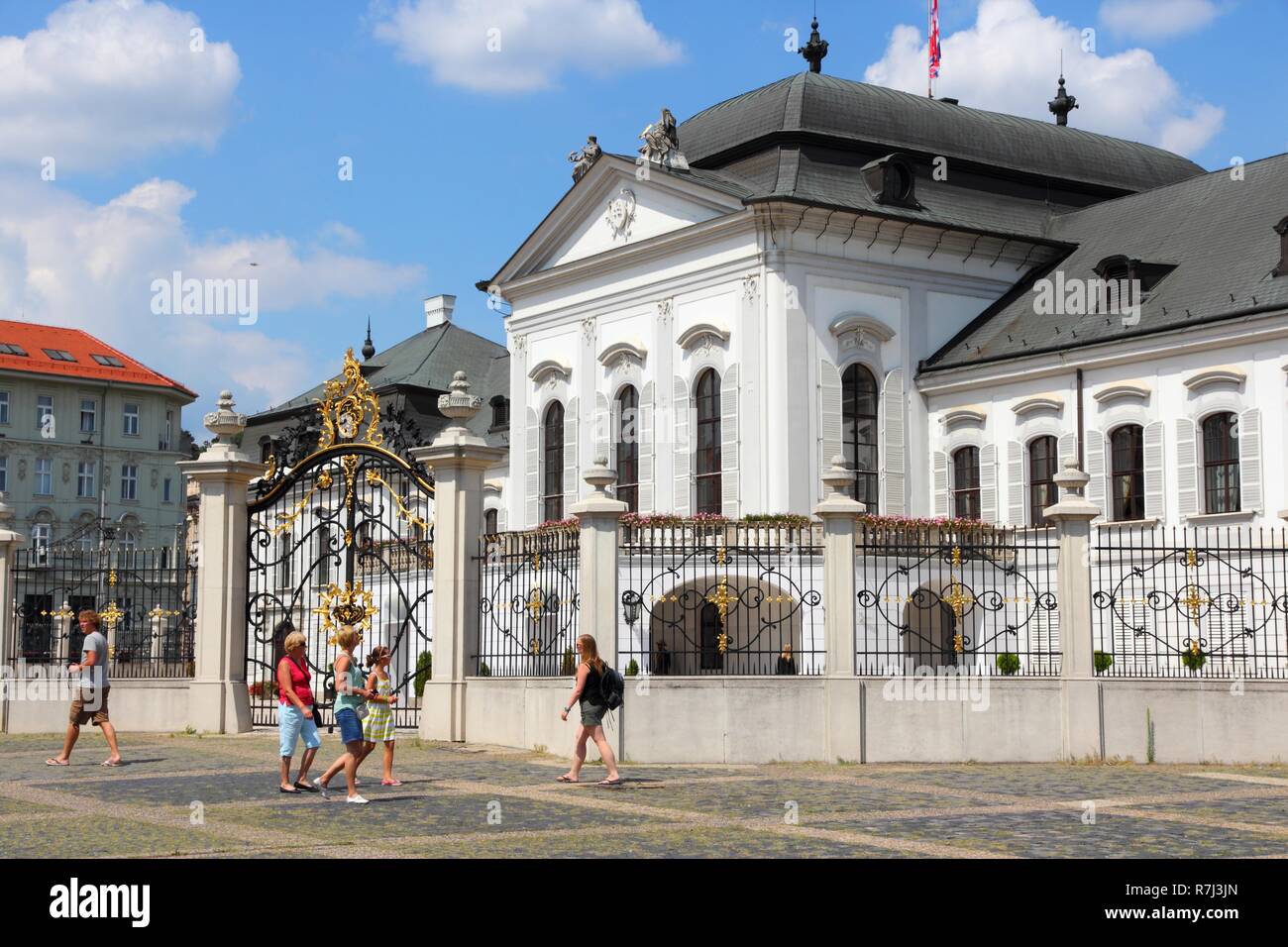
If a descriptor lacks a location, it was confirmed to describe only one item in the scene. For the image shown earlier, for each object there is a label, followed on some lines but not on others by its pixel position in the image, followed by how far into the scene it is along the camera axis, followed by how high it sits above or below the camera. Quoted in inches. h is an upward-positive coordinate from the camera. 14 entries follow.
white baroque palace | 1306.6 +243.9
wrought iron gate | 828.0 +53.1
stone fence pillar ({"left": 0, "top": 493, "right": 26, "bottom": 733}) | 922.1 +10.5
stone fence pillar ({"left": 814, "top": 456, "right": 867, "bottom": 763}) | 703.1 -6.4
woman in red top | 563.5 -29.5
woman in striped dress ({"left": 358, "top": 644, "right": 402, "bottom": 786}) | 556.1 -28.5
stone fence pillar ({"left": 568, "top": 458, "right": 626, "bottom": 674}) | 703.1 +20.8
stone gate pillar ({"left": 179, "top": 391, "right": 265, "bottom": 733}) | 851.4 +15.0
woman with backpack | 597.0 -28.2
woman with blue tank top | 538.4 -28.4
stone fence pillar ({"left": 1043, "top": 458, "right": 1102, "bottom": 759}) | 719.1 -8.2
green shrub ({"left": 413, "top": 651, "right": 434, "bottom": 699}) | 835.8 -26.6
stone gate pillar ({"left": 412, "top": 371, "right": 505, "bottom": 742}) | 789.2 +25.7
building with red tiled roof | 3041.3 +341.8
